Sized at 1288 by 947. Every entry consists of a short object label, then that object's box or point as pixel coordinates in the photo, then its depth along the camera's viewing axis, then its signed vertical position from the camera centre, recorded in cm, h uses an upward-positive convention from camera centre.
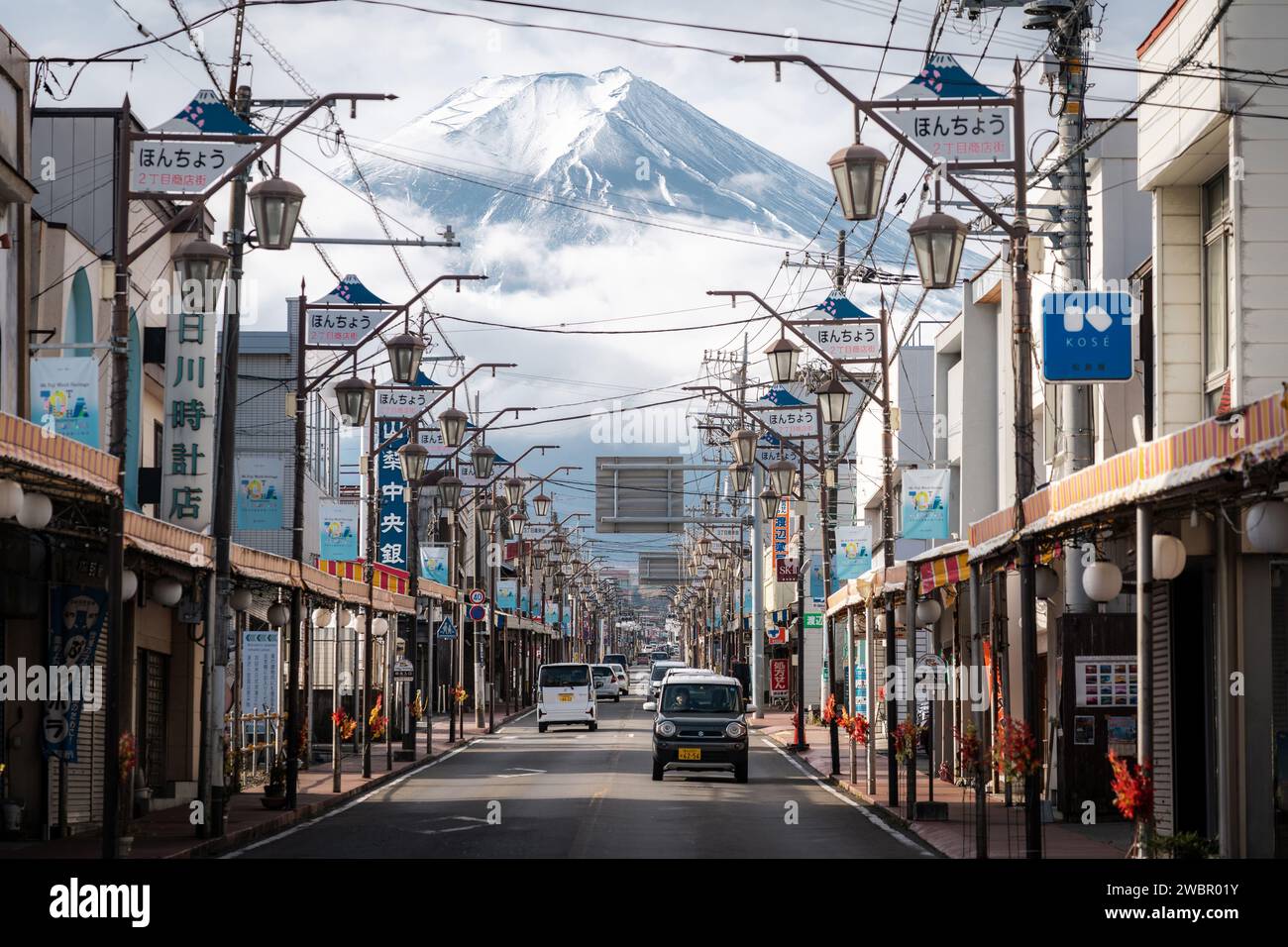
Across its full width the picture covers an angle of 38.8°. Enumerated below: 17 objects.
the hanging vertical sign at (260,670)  3080 -108
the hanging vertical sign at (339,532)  4175 +171
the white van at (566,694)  5744 -276
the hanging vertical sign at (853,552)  4062 +121
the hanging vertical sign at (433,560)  5659 +144
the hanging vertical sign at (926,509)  3488 +185
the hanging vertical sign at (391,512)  5397 +280
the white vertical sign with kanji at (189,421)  2690 +276
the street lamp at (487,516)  5655 +315
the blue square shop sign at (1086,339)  2153 +315
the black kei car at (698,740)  3394 -248
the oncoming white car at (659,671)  8128 -294
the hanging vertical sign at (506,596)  7619 +42
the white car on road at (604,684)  9156 -388
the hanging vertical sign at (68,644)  2441 -50
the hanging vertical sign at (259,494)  2986 +183
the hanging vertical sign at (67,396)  2098 +246
